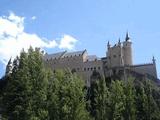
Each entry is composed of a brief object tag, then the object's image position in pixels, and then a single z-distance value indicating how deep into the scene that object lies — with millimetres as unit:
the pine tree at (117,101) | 61688
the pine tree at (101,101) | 62194
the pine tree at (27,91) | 54938
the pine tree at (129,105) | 65938
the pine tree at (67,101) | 56094
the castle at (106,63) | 146125
